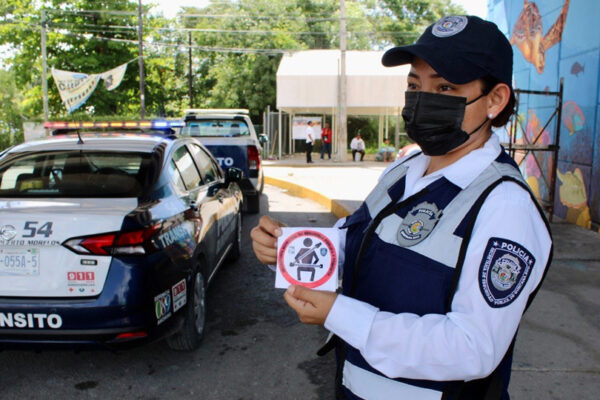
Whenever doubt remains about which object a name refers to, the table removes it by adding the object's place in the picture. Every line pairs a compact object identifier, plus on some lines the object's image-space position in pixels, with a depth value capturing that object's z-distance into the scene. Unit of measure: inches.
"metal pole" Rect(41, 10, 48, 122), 1043.1
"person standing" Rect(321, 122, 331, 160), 891.4
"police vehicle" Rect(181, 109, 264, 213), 350.6
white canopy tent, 866.8
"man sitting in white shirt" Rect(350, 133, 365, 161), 895.1
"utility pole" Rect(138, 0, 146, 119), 1058.0
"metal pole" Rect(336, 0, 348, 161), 848.3
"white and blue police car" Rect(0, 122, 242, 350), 116.4
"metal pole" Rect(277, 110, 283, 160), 888.3
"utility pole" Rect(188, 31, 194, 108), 1378.0
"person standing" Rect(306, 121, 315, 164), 832.3
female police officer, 44.0
